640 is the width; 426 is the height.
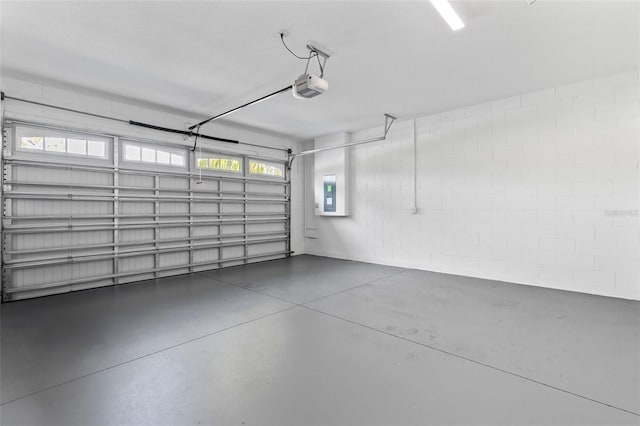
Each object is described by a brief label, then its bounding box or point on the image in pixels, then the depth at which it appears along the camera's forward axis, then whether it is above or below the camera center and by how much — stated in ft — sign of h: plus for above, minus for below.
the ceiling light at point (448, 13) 7.91 +5.42
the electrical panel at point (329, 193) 24.45 +1.72
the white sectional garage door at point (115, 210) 14.07 +0.32
